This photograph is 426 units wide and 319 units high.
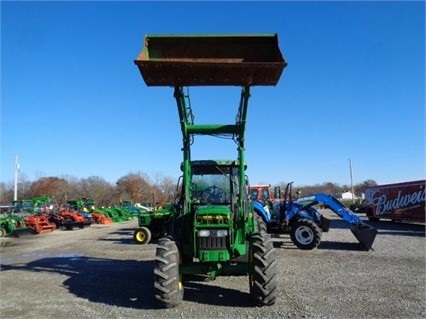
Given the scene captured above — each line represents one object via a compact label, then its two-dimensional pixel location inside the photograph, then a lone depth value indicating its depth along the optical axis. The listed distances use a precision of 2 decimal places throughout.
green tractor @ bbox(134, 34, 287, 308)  7.44
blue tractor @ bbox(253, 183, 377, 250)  14.81
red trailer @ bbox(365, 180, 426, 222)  24.95
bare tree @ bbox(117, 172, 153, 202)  73.92
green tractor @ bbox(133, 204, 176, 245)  17.98
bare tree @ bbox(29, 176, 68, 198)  73.88
